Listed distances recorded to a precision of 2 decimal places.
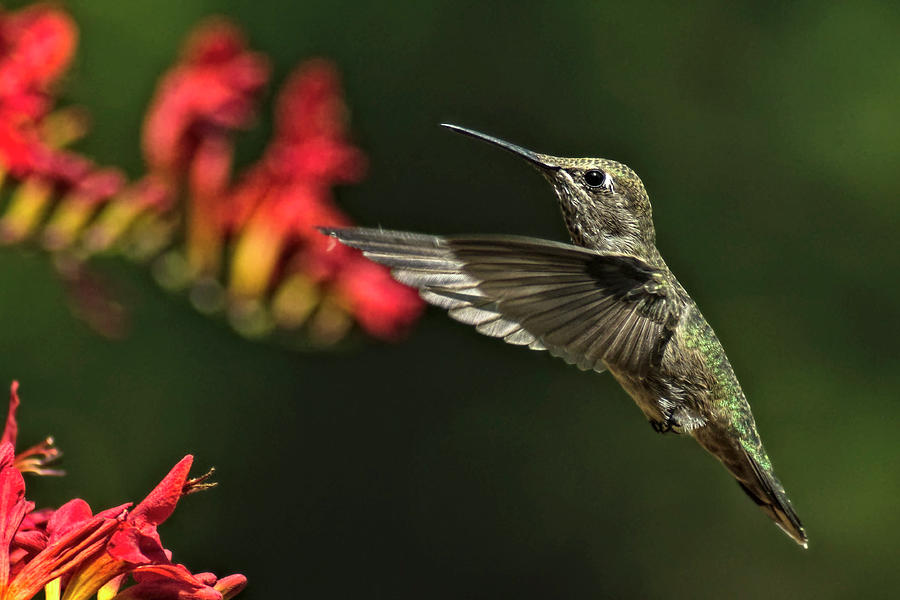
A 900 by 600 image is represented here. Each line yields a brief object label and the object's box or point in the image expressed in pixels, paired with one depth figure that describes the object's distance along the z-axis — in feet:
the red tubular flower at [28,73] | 13.19
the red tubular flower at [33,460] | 8.80
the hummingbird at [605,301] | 10.68
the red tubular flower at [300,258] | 16.19
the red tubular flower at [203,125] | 16.01
